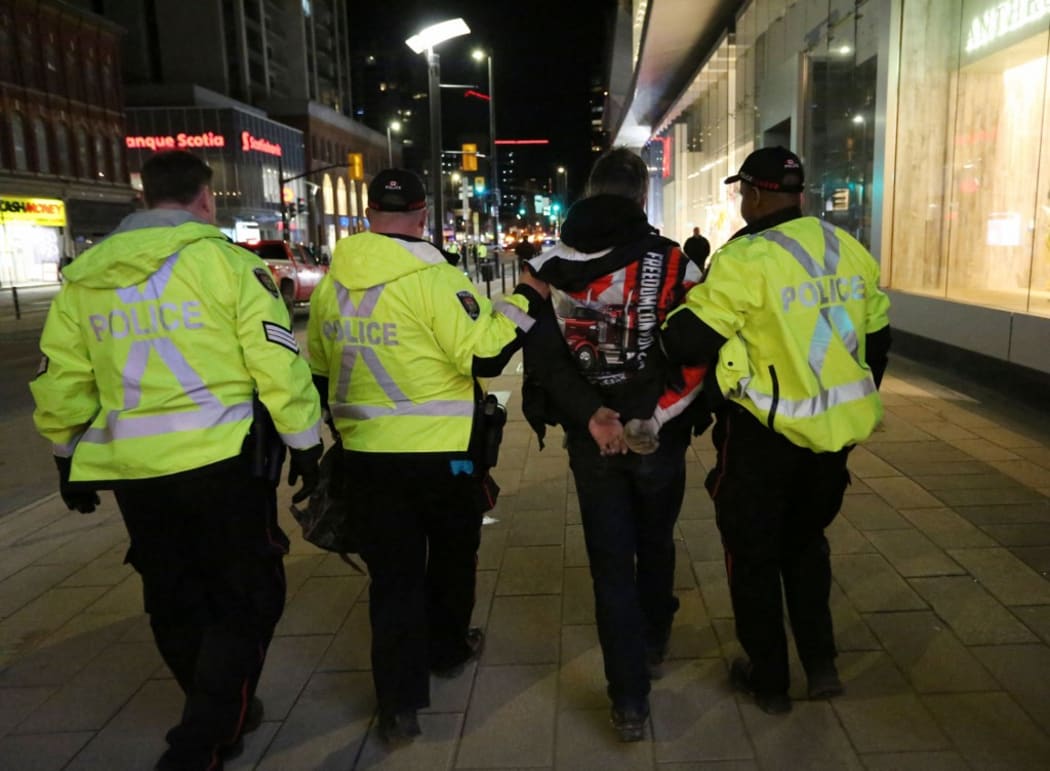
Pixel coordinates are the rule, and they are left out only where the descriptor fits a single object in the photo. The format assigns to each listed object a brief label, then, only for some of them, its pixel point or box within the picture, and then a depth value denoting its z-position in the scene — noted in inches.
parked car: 805.2
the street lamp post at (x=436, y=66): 601.3
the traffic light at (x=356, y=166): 1467.8
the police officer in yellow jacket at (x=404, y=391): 110.4
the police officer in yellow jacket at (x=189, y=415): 99.7
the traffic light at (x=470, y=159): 1043.7
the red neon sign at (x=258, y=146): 2362.2
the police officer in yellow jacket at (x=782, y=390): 104.1
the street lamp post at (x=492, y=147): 1082.1
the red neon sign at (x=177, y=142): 2276.1
